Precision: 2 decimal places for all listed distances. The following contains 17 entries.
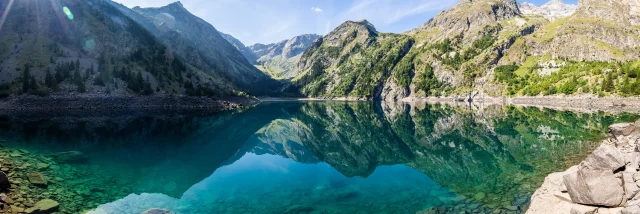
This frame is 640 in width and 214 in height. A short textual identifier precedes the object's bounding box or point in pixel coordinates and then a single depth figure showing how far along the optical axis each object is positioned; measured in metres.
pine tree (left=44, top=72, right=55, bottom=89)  100.60
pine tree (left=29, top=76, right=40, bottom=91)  96.56
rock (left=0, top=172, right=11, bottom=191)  19.22
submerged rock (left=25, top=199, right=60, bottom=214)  17.77
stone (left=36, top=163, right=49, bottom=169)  26.91
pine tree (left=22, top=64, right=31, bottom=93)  95.36
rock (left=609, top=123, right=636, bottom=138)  28.14
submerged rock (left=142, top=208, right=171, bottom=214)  19.15
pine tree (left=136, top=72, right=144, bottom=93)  119.01
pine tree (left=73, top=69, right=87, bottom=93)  103.19
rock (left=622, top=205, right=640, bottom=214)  11.58
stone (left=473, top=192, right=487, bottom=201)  21.92
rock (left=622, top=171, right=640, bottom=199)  13.58
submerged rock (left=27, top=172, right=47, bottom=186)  21.97
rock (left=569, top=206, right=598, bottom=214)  14.20
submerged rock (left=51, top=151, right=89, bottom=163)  30.93
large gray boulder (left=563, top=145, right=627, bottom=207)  14.13
